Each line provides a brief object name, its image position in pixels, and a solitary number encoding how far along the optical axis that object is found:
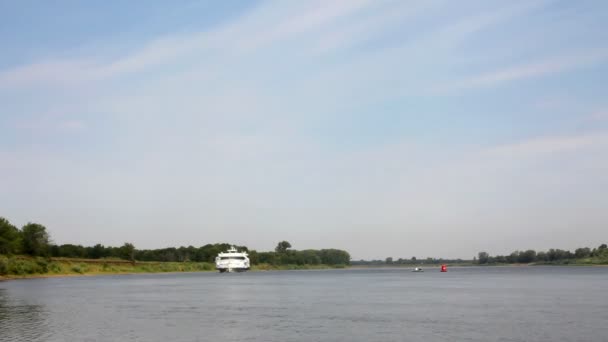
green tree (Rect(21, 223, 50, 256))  188.88
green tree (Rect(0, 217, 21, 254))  171.38
